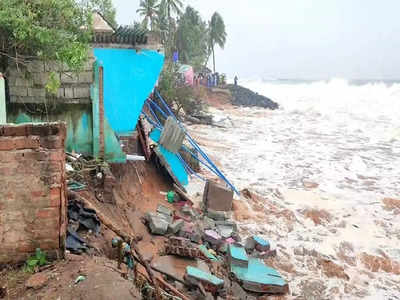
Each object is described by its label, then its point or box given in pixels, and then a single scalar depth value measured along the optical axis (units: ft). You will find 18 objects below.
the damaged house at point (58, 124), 10.85
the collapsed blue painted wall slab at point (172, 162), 27.68
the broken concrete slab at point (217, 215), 25.35
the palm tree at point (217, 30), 146.10
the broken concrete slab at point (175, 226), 20.92
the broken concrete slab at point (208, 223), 23.55
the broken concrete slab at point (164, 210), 23.13
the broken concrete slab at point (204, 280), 16.24
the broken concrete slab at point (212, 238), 21.63
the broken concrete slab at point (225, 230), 23.12
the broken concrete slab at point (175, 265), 16.89
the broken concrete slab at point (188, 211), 24.60
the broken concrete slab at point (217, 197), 26.84
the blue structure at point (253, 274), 18.42
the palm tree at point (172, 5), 111.24
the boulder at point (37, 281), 10.46
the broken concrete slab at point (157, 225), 20.45
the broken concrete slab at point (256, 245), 22.26
